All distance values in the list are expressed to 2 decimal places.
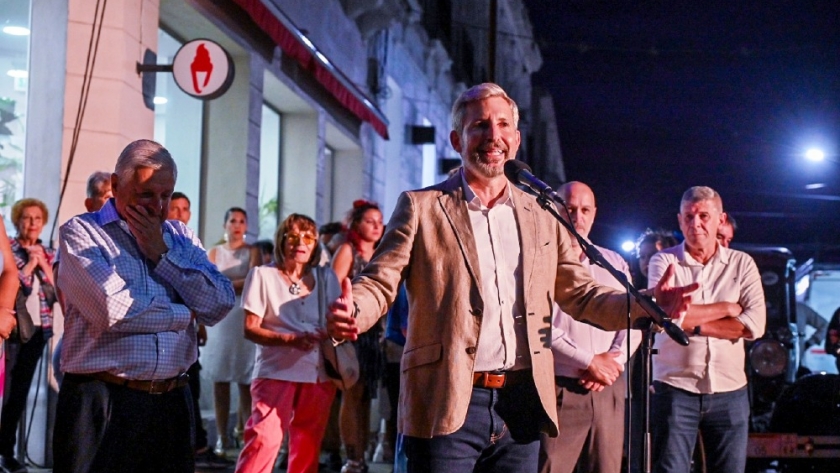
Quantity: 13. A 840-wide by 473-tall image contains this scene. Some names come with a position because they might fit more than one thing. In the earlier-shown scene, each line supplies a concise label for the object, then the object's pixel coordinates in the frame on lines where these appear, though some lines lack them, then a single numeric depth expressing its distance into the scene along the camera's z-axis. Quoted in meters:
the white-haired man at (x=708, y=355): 6.64
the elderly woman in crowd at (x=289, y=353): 7.53
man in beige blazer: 4.39
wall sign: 10.58
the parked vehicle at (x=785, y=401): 9.13
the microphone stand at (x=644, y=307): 4.24
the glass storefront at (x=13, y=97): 9.52
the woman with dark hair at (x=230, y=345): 10.48
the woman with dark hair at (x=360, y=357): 9.65
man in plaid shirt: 4.62
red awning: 12.05
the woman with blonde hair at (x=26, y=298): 8.46
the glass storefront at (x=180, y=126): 12.20
